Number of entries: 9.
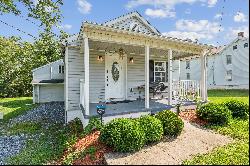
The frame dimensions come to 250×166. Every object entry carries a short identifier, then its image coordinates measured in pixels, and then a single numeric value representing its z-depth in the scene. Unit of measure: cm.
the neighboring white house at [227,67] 1575
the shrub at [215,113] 455
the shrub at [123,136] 312
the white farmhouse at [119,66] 445
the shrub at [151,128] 341
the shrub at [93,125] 396
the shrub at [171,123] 374
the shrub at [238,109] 517
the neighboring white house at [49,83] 1146
